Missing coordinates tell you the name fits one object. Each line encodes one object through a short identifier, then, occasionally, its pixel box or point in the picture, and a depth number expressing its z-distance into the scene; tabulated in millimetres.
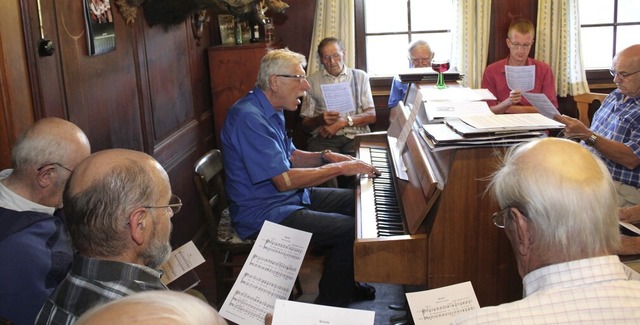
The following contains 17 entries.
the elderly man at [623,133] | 3080
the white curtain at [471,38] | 5090
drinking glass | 3451
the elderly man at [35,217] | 1861
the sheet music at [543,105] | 3235
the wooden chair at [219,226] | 2998
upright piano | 2273
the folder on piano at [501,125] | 2242
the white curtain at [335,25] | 5133
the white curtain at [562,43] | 5059
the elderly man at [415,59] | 4500
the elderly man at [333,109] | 4594
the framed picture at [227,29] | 4727
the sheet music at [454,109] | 2748
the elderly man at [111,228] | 1560
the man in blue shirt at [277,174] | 3105
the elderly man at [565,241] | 1344
